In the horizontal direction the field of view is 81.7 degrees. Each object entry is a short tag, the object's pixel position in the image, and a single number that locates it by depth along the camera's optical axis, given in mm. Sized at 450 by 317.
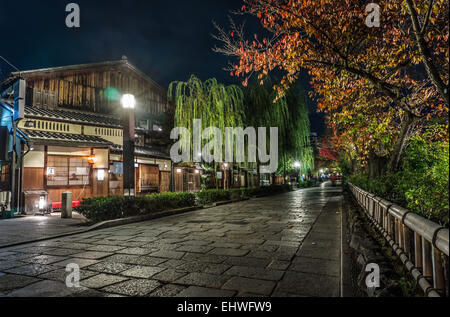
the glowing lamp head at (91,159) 15336
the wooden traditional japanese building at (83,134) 14078
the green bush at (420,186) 3603
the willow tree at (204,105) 14719
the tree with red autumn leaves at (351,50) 5293
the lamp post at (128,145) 10539
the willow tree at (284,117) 19281
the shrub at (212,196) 15316
